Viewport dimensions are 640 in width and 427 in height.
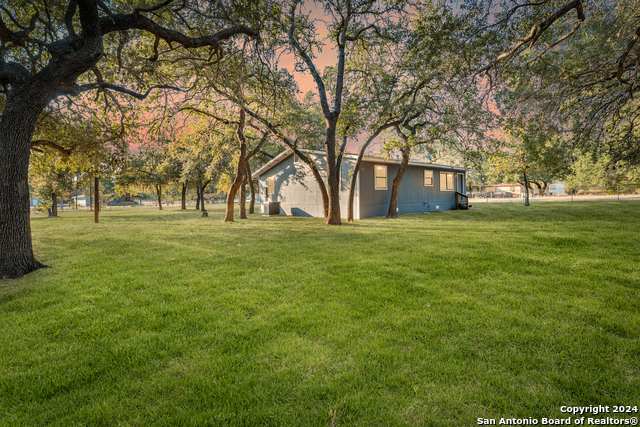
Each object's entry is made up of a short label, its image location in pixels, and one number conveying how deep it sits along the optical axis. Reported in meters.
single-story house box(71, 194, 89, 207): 76.35
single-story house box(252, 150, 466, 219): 15.82
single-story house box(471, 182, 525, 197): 59.99
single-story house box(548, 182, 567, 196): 49.67
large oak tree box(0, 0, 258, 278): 5.16
